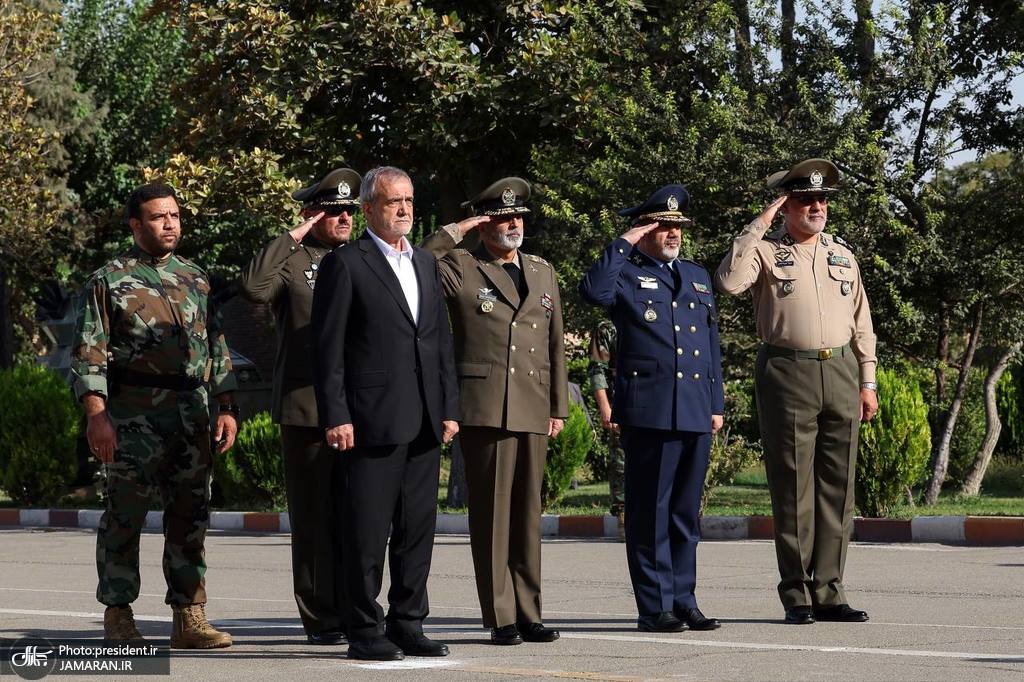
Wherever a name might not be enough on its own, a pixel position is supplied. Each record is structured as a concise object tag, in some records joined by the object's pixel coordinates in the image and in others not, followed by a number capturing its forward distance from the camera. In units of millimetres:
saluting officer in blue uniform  12475
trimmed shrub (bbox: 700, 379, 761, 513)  25608
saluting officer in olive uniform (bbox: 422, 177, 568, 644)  11823
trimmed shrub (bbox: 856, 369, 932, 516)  23416
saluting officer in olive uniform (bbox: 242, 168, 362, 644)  11994
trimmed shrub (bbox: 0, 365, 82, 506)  33016
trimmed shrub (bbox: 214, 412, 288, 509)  29458
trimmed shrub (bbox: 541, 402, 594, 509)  26924
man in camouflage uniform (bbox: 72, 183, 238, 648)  11403
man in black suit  10831
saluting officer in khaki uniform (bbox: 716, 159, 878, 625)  12889
